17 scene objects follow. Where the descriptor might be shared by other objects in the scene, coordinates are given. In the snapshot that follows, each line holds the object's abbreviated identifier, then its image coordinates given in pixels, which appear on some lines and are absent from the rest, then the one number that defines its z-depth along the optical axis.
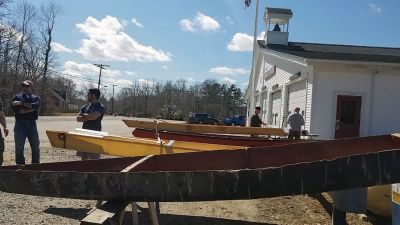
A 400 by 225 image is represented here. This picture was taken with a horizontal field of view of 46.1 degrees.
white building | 17.30
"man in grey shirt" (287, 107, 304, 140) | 15.19
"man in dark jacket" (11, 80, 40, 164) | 8.94
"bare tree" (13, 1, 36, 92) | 66.69
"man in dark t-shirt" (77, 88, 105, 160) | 8.56
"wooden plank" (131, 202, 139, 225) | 5.26
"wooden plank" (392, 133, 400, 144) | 4.38
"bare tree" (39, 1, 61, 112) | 68.38
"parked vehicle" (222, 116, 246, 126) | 57.94
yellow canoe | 6.93
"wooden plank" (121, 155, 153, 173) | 3.68
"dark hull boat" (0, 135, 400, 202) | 3.26
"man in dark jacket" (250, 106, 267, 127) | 16.62
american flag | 31.38
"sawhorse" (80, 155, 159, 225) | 3.08
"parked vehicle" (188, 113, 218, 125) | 59.28
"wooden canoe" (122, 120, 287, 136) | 13.91
